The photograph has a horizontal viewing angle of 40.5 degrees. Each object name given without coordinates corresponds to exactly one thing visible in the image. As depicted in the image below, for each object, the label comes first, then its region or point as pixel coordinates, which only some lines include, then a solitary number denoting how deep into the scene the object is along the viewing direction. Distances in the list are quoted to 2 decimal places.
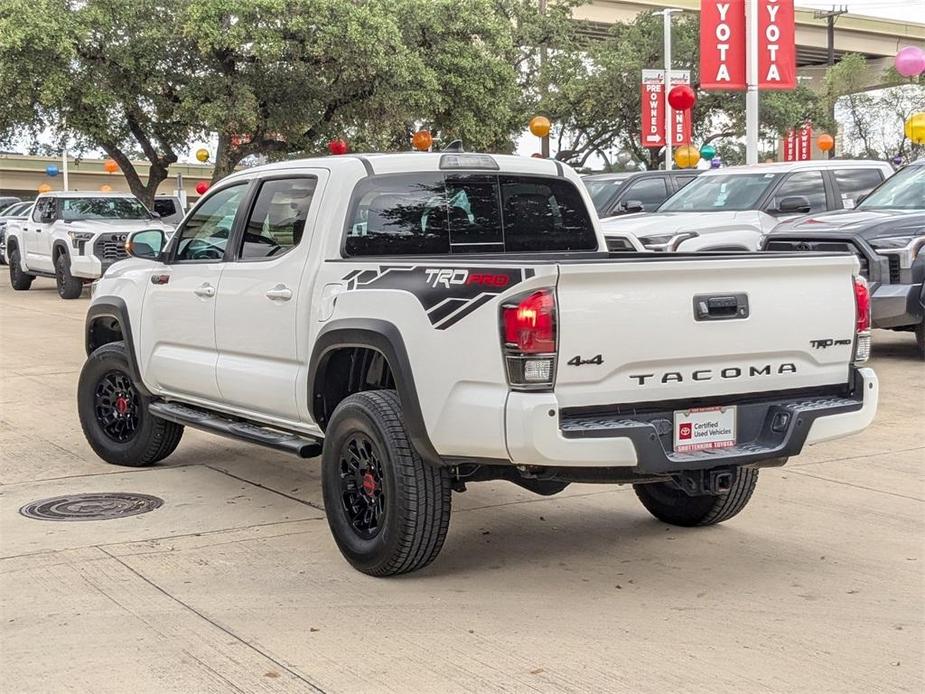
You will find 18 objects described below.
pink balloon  26.81
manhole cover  6.85
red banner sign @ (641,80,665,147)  33.53
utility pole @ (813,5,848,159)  56.59
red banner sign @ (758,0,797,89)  19.52
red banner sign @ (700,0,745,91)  19.52
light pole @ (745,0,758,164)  19.22
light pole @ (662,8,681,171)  31.69
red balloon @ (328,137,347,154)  21.67
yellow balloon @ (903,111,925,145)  23.46
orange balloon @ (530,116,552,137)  27.44
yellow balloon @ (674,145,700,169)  27.31
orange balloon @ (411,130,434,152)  24.77
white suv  14.05
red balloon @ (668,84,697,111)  24.95
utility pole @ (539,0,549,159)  42.04
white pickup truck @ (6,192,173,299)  21.28
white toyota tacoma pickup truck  4.94
